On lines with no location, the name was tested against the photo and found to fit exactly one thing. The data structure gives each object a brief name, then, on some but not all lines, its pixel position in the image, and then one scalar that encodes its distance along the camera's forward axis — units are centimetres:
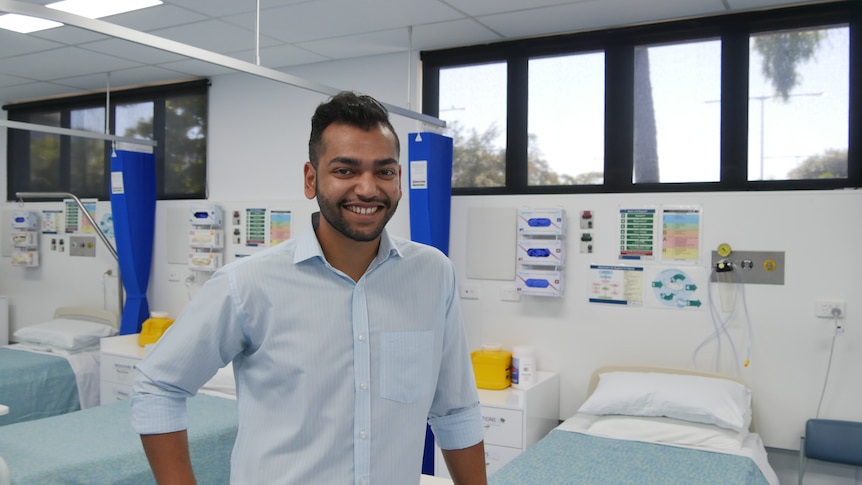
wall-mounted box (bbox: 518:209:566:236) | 393
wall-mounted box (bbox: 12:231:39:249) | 608
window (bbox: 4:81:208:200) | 555
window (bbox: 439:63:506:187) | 442
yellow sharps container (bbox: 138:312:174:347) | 491
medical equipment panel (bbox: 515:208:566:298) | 394
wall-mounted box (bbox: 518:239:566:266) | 394
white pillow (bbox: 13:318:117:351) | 523
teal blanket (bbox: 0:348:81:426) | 457
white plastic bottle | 388
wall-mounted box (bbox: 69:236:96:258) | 583
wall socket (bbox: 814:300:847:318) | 339
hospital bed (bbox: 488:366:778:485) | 286
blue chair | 326
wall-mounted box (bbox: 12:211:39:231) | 605
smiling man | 132
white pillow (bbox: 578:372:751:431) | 328
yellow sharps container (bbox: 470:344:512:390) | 388
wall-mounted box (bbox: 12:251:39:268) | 606
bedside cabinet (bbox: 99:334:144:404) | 469
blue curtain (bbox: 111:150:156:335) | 520
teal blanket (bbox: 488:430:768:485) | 280
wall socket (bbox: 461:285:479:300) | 426
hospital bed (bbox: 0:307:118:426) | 463
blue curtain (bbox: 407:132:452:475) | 396
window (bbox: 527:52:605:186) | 414
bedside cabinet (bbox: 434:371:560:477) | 359
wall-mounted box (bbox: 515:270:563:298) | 396
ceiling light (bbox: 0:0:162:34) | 371
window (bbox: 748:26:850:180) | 358
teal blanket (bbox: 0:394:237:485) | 285
